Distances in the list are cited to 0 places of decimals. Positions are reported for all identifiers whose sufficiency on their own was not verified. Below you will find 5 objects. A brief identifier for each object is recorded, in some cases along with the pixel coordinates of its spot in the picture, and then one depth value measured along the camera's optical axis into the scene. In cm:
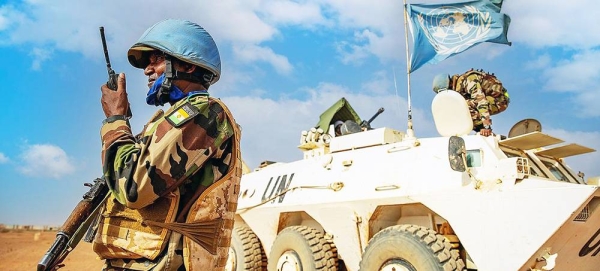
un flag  913
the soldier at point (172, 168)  214
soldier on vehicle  681
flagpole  648
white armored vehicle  481
